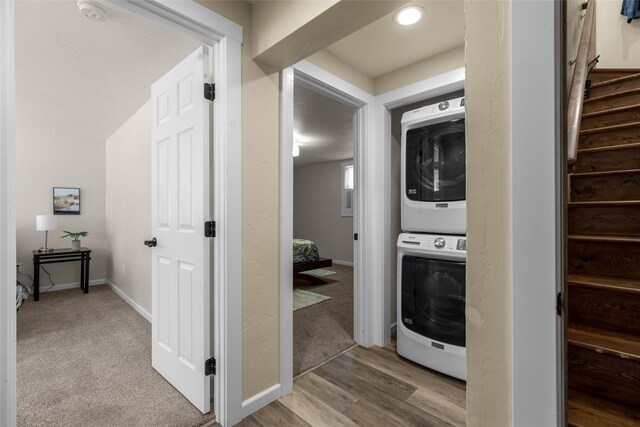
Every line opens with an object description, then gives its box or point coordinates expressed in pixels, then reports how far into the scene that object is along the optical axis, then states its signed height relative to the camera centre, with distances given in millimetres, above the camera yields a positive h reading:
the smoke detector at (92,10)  1600 +1156
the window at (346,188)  6547 +591
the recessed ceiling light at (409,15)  1719 +1194
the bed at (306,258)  4637 -707
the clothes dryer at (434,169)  2055 +337
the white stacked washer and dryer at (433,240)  2018 -188
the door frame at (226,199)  1531 +84
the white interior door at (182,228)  1641 -79
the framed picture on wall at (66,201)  4371 +218
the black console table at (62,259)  3840 -615
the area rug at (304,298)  3662 -1121
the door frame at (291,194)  1847 +151
